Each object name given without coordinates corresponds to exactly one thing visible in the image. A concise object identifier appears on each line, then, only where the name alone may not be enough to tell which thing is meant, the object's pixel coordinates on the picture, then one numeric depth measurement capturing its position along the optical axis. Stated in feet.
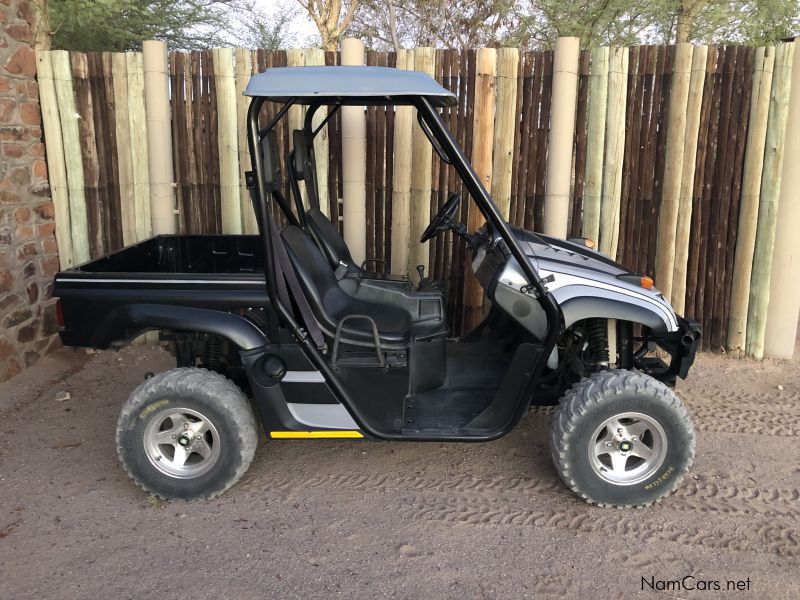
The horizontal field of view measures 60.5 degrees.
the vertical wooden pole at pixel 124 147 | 18.35
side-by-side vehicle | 11.01
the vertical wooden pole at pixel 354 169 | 17.88
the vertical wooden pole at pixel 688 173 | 17.48
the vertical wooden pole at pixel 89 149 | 18.45
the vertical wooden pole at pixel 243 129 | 18.12
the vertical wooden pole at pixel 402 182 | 18.02
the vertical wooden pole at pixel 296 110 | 17.97
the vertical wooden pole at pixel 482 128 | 17.61
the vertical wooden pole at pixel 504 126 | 17.65
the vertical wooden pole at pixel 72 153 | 18.25
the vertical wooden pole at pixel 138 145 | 18.33
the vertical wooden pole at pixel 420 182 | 17.74
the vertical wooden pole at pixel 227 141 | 18.16
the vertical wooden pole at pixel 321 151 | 18.01
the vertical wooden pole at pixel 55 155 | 18.16
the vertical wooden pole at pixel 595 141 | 17.56
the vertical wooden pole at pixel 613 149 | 17.53
